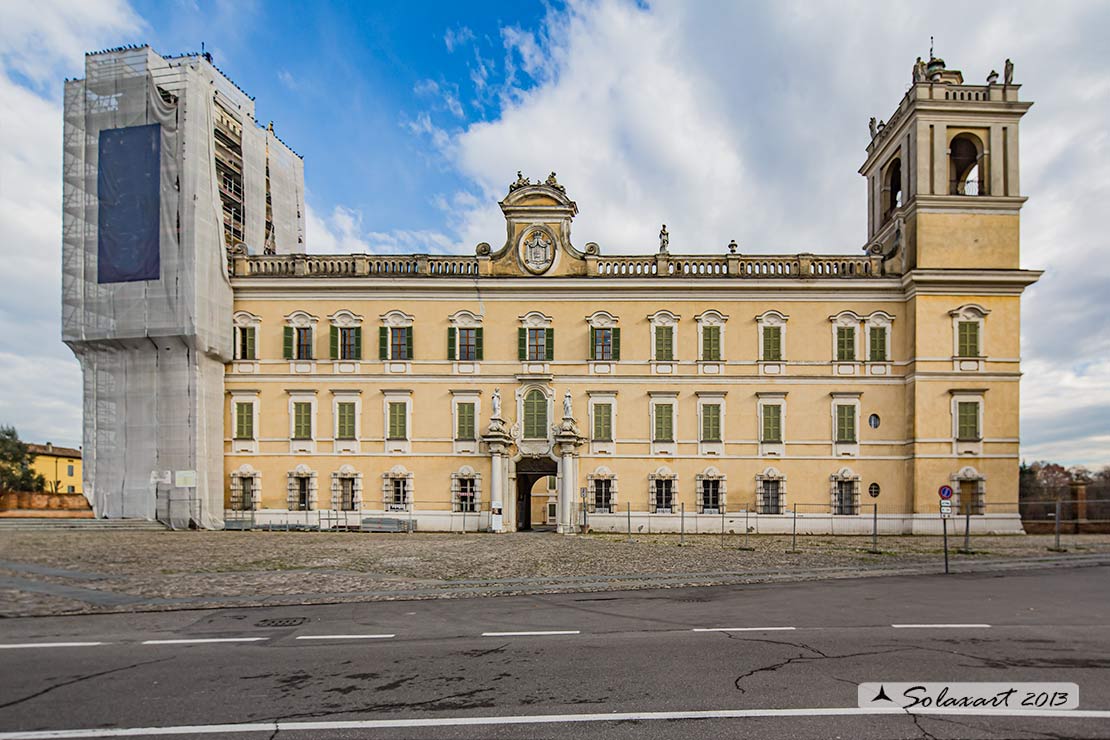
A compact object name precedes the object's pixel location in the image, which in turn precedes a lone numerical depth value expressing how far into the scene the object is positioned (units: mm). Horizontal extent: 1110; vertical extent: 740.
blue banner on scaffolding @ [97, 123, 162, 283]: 35906
